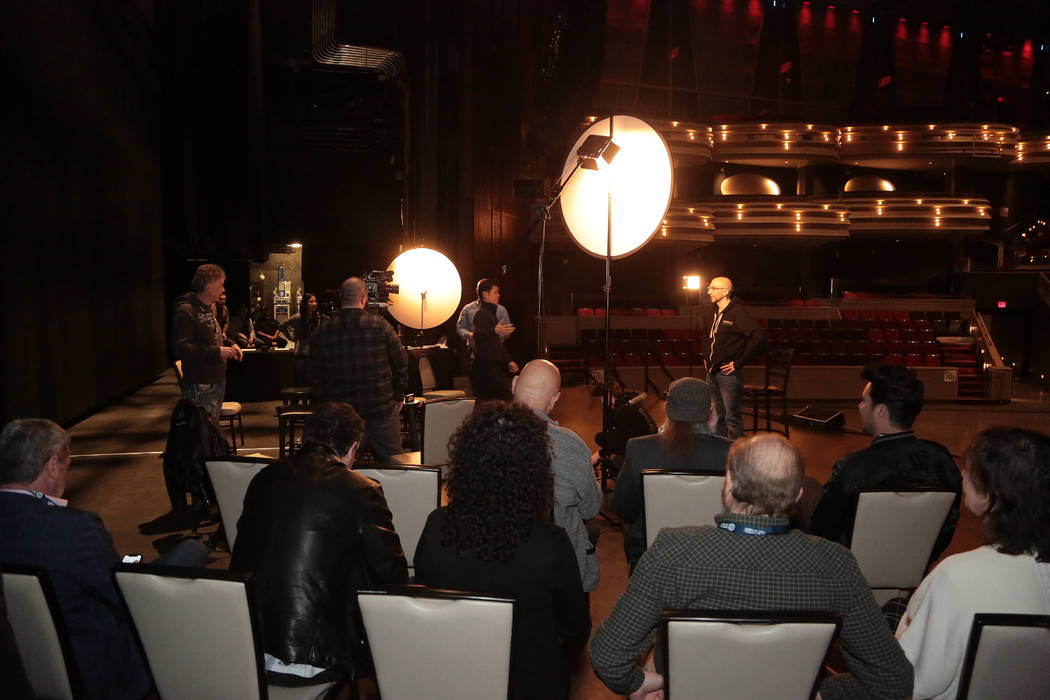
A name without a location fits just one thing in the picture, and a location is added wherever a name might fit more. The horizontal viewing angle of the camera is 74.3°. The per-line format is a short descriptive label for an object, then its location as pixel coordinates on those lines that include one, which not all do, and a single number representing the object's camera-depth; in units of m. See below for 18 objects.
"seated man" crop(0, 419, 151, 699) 1.82
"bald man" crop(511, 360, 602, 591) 2.50
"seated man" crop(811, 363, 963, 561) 2.59
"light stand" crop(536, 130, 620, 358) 3.19
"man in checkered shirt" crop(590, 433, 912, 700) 1.41
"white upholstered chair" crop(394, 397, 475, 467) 3.90
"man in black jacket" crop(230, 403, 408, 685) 1.87
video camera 5.55
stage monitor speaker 7.83
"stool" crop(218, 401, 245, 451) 5.11
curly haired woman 1.65
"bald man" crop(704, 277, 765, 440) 5.92
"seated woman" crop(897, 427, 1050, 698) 1.57
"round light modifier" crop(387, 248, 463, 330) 6.00
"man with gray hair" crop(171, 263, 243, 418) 4.48
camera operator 4.02
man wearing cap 2.80
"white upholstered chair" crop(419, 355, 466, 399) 5.75
